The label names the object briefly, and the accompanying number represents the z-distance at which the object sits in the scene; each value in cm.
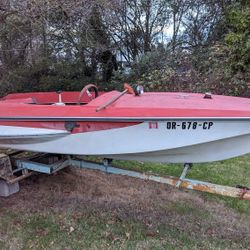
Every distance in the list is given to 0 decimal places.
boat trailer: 245
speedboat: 234
